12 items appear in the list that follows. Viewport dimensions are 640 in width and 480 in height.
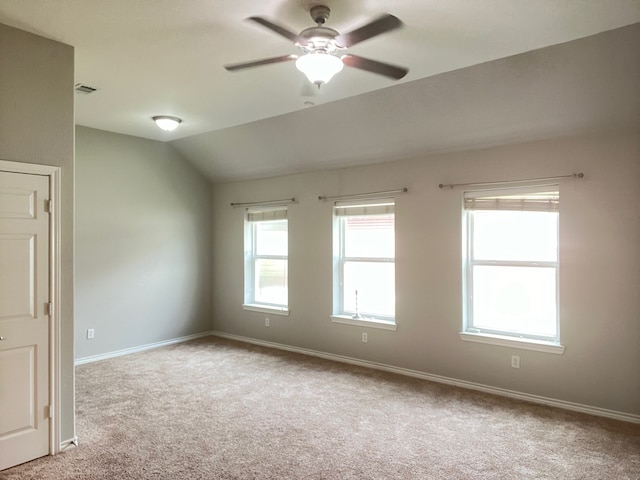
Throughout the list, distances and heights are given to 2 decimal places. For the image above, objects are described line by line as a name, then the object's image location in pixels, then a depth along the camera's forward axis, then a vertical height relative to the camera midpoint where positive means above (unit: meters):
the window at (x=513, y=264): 4.05 -0.19
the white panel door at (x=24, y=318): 2.76 -0.46
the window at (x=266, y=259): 6.08 -0.20
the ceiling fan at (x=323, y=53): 2.20 +1.03
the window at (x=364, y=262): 5.07 -0.20
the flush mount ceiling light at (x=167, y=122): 4.71 +1.33
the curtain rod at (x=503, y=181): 3.79 +0.58
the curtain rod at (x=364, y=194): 4.81 +0.58
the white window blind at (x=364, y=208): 4.99 +0.43
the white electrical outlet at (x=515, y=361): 4.08 -1.08
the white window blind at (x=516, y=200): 3.98 +0.41
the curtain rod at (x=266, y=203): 5.81 +0.58
